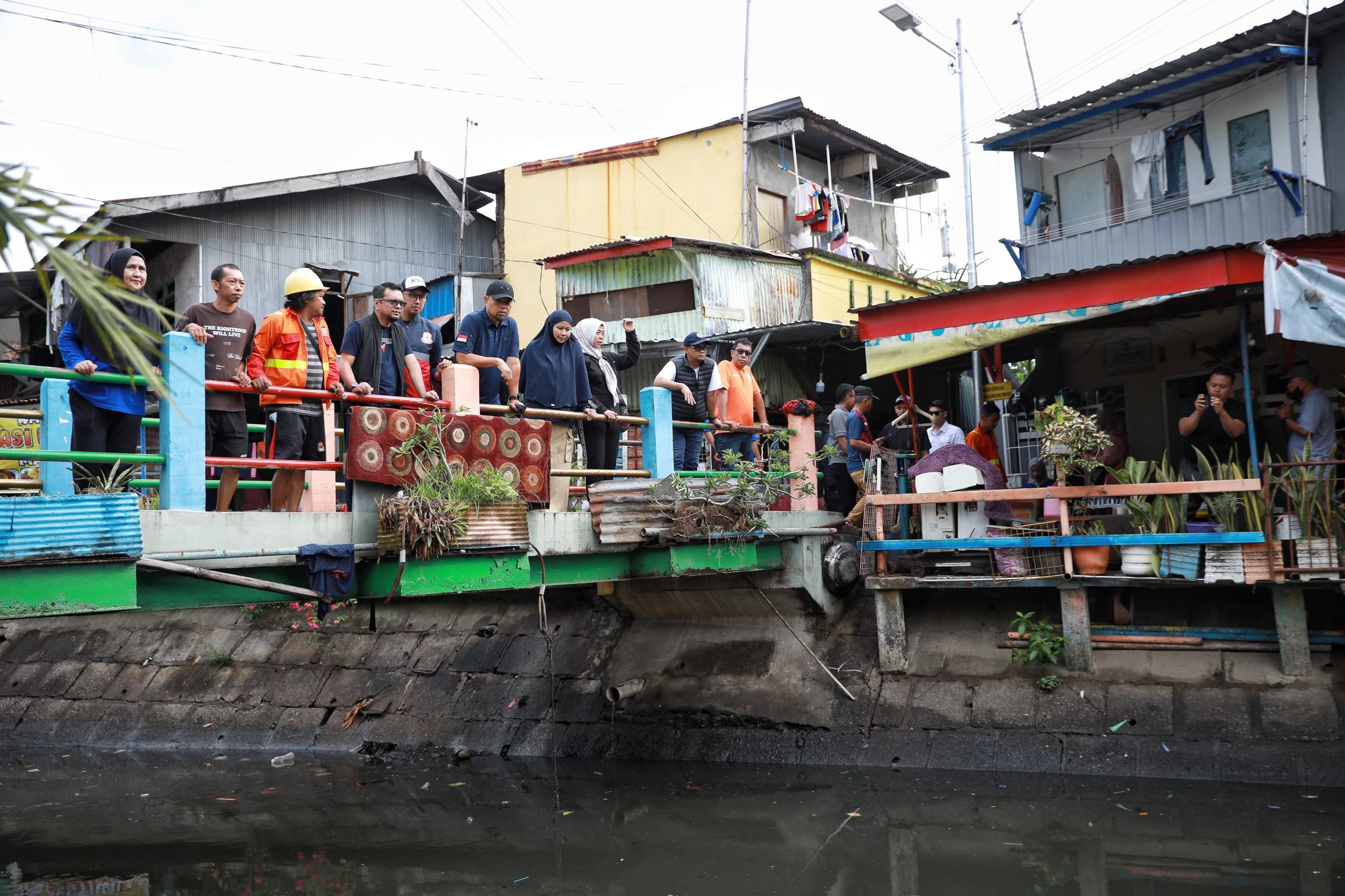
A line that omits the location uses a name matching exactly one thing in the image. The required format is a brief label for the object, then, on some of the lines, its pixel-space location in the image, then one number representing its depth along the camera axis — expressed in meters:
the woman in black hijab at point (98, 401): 5.73
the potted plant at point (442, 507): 6.26
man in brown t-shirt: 6.30
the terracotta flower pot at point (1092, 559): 8.58
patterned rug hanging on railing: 6.21
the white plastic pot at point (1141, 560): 8.34
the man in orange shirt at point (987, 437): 11.13
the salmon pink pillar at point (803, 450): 10.09
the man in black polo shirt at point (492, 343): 7.72
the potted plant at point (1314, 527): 7.66
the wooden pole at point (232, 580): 5.37
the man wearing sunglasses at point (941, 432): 10.57
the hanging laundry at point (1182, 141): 14.04
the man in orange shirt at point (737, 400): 9.72
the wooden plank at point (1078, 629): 8.77
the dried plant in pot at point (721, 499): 8.27
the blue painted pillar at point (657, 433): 8.48
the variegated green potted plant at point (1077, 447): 8.45
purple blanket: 9.35
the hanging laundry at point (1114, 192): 14.93
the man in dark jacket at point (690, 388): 9.45
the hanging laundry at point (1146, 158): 14.41
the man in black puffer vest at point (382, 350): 7.11
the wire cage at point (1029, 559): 8.79
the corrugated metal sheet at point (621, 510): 7.94
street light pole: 17.03
